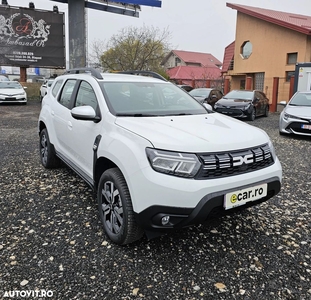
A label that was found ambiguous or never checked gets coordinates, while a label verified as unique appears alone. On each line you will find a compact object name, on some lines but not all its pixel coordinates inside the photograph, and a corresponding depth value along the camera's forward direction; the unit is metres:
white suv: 2.35
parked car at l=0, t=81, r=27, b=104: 16.22
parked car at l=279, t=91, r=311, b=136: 7.88
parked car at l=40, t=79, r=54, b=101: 18.77
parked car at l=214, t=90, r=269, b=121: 12.05
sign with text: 21.19
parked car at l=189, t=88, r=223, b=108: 14.52
